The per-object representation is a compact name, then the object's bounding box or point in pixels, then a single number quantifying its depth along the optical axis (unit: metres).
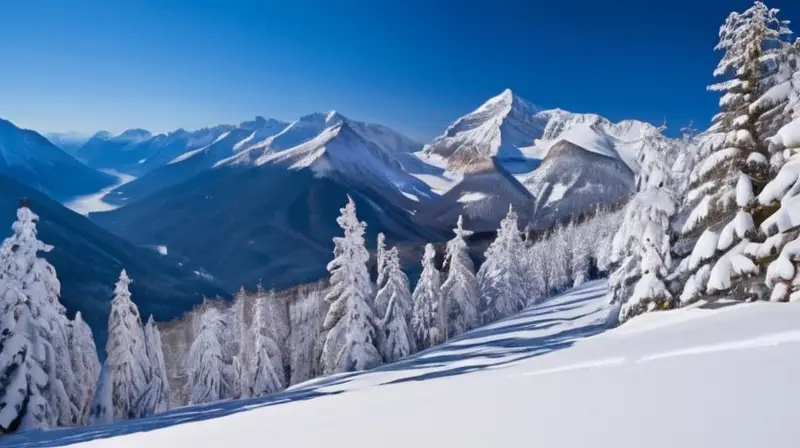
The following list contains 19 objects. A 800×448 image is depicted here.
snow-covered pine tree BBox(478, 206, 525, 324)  52.31
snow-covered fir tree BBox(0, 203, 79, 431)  21.89
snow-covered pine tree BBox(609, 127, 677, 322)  16.67
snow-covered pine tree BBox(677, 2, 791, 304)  12.59
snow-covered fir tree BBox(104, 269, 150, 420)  29.91
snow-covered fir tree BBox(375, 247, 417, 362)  35.25
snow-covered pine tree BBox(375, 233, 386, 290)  36.72
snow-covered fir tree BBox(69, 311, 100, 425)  27.33
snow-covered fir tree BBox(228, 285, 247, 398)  45.19
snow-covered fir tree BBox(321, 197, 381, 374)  30.73
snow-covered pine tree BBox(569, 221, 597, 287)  74.77
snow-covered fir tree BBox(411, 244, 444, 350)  45.97
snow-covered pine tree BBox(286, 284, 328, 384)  53.34
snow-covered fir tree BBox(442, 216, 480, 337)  48.75
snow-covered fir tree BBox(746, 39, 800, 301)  10.03
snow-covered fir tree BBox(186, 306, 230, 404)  43.31
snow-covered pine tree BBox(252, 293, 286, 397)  41.97
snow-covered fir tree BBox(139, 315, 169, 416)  32.00
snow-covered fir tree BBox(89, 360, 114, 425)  27.86
